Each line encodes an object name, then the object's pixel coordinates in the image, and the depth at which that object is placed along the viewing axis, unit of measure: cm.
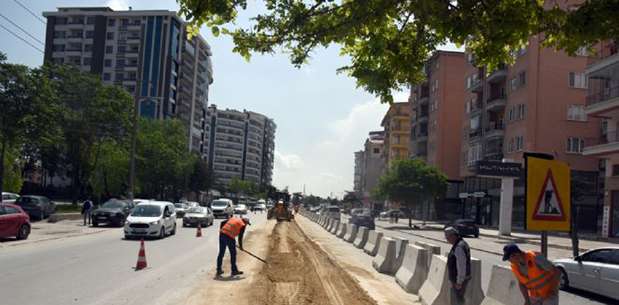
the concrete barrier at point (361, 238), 2599
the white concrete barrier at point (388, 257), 1706
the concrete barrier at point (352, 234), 2950
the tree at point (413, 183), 6147
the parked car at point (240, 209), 5962
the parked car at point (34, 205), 3553
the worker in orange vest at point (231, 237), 1484
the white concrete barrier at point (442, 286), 942
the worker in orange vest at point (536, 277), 647
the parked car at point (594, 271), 1383
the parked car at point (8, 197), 4068
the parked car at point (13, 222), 2133
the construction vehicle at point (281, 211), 5469
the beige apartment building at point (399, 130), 11719
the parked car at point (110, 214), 3397
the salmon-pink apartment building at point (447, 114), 8006
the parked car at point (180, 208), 5206
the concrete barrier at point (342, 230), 3341
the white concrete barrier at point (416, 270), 1315
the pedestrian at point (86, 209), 3466
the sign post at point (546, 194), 574
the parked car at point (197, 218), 3853
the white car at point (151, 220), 2572
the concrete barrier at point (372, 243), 2167
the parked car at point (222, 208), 5406
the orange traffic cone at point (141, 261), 1542
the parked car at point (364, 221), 4297
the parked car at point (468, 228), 4153
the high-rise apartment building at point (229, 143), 18512
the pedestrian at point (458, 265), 857
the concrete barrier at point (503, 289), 764
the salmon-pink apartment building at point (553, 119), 5212
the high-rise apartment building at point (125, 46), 10950
